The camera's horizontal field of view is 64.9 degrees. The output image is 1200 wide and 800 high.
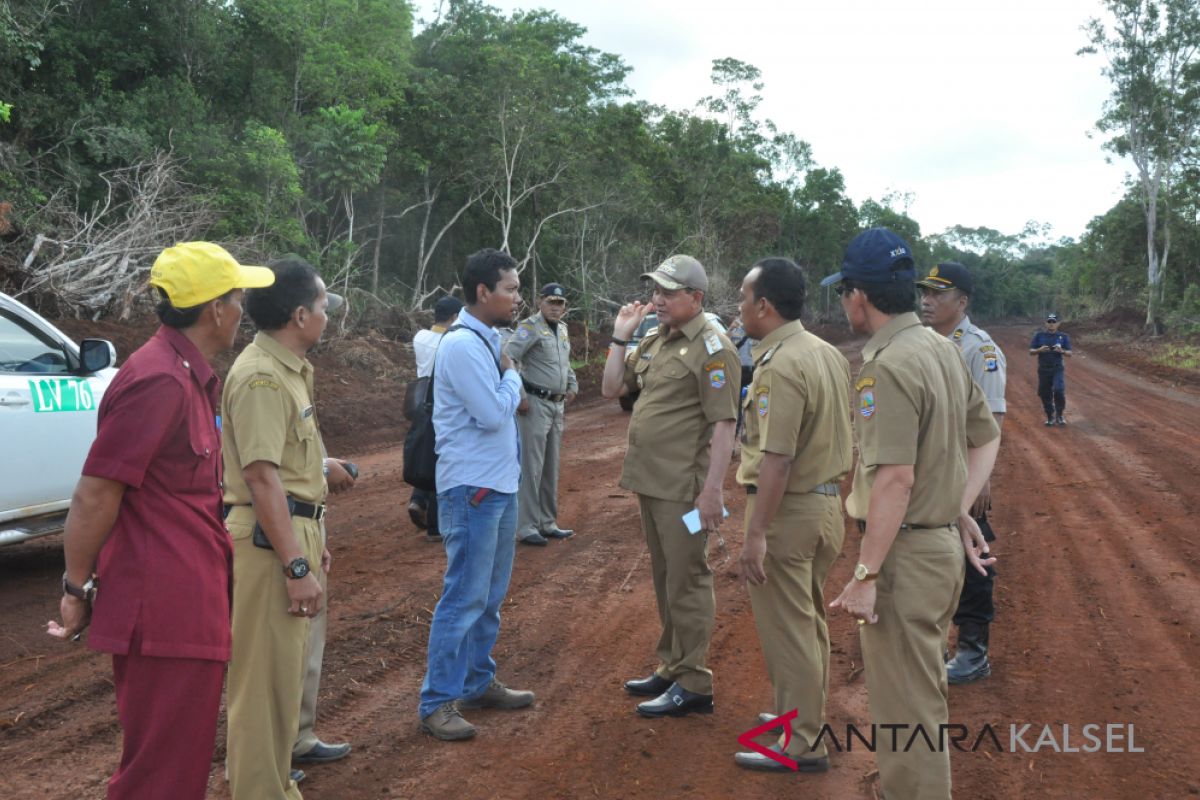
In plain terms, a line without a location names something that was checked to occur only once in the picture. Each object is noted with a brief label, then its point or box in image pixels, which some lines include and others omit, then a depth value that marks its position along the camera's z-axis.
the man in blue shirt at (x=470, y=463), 4.16
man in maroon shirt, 2.50
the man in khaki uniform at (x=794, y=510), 3.90
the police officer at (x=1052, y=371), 15.59
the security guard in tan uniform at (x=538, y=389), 7.94
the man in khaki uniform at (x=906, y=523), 2.97
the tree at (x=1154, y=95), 40.31
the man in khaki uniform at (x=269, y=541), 3.12
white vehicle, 6.10
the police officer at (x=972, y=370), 5.13
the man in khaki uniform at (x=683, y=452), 4.53
